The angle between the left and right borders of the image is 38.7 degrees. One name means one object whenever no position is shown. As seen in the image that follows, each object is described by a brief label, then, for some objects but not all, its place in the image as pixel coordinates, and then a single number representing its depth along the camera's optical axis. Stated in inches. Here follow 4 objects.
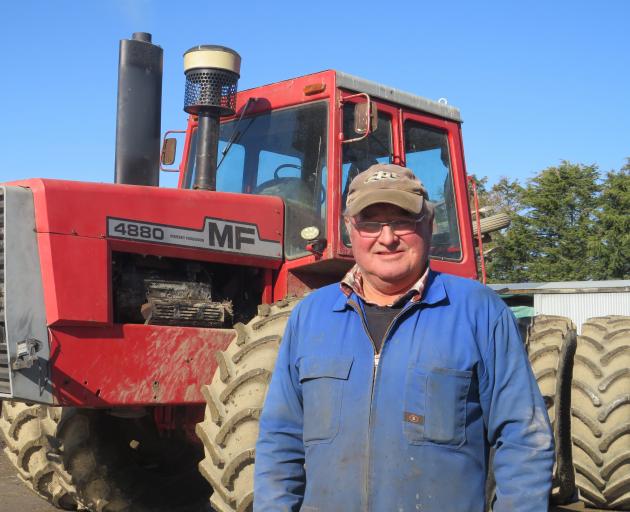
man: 96.3
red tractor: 175.9
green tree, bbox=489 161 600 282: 1437.0
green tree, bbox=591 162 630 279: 1390.3
